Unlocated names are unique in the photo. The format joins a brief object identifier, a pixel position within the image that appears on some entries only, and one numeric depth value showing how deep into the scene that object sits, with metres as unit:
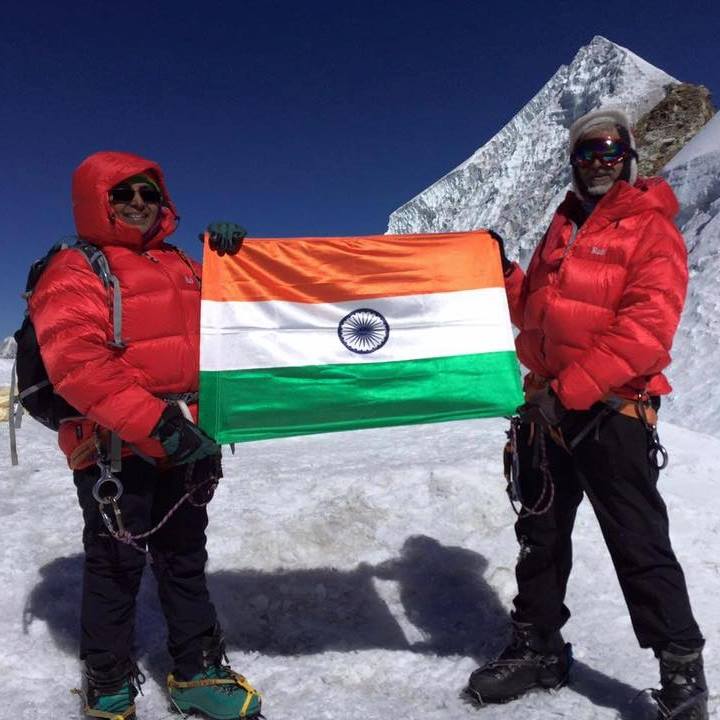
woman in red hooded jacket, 2.55
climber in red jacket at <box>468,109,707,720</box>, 2.64
